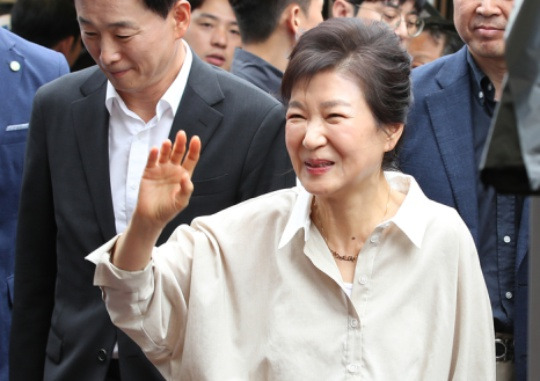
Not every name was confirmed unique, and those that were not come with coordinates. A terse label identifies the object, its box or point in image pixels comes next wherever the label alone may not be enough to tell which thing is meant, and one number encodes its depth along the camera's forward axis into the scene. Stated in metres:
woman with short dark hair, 5.37
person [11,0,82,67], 10.69
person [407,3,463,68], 12.39
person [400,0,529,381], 6.67
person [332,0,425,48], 10.75
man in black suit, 6.37
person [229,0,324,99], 9.02
